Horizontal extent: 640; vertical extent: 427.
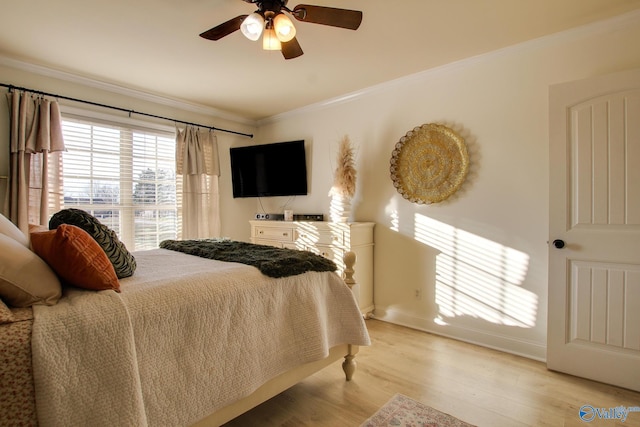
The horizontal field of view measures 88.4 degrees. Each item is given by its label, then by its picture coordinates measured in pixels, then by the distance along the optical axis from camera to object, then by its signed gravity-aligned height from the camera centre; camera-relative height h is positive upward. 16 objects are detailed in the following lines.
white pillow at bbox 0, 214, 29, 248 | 1.42 -0.09
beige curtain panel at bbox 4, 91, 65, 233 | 2.81 +0.50
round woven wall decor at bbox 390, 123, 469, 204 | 2.97 +0.43
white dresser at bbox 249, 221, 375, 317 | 3.33 -0.34
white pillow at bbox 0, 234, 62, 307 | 1.12 -0.24
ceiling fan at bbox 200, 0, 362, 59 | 1.76 +1.06
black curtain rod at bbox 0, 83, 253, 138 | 2.84 +1.08
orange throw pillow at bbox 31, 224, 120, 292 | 1.26 -0.19
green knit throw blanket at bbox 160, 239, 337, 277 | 1.82 -0.29
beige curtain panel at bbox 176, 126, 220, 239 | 4.01 +0.38
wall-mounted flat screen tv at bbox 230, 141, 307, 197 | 4.16 +0.53
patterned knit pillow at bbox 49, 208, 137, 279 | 1.51 -0.11
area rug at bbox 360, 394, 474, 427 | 1.76 -1.15
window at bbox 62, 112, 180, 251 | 3.26 +0.36
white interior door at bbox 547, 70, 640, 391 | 2.11 -0.14
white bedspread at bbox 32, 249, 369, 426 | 1.05 -0.53
